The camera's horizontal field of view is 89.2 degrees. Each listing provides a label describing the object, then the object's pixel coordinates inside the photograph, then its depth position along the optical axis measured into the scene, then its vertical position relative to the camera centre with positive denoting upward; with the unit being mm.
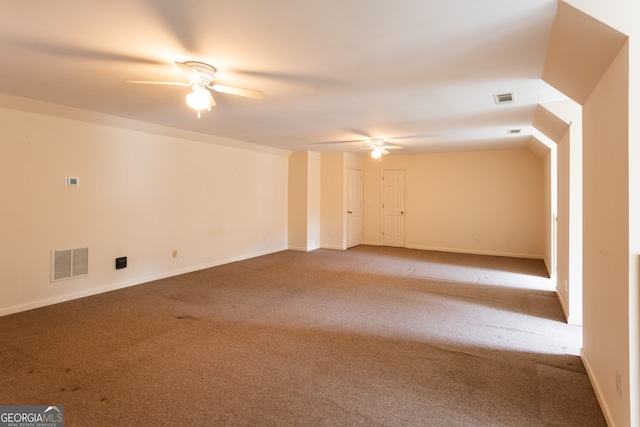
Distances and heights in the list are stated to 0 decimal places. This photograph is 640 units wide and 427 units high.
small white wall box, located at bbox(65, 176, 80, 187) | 4297 +457
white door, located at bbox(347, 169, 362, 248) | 8688 +199
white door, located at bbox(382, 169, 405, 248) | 8930 +232
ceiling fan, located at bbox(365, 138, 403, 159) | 6436 +1413
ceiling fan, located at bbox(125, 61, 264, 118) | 2727 +1115
